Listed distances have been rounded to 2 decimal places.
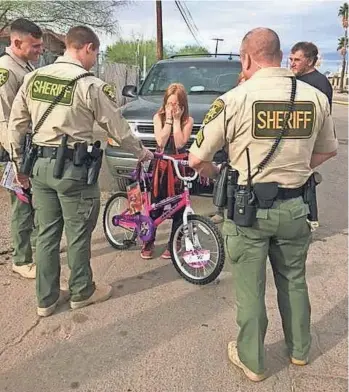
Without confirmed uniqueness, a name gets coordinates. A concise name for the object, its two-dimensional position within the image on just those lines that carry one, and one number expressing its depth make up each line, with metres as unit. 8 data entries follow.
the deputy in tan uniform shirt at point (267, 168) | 2.71
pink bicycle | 4.23
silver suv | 6.63
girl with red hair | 4.92
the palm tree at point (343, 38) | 66.56
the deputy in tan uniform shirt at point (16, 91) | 4.02
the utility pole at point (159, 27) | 23.27
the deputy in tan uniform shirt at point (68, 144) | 3.44
